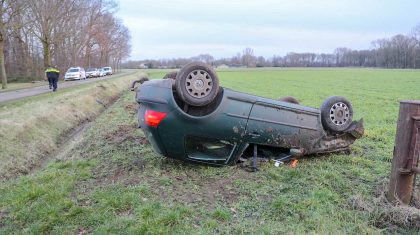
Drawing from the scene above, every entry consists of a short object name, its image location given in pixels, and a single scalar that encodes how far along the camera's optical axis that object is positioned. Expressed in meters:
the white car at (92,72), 56.19
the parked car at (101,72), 62.46
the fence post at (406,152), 4.20
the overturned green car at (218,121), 5.50
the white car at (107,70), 69.69
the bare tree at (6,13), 25.91
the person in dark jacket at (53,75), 25.37
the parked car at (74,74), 44.75
